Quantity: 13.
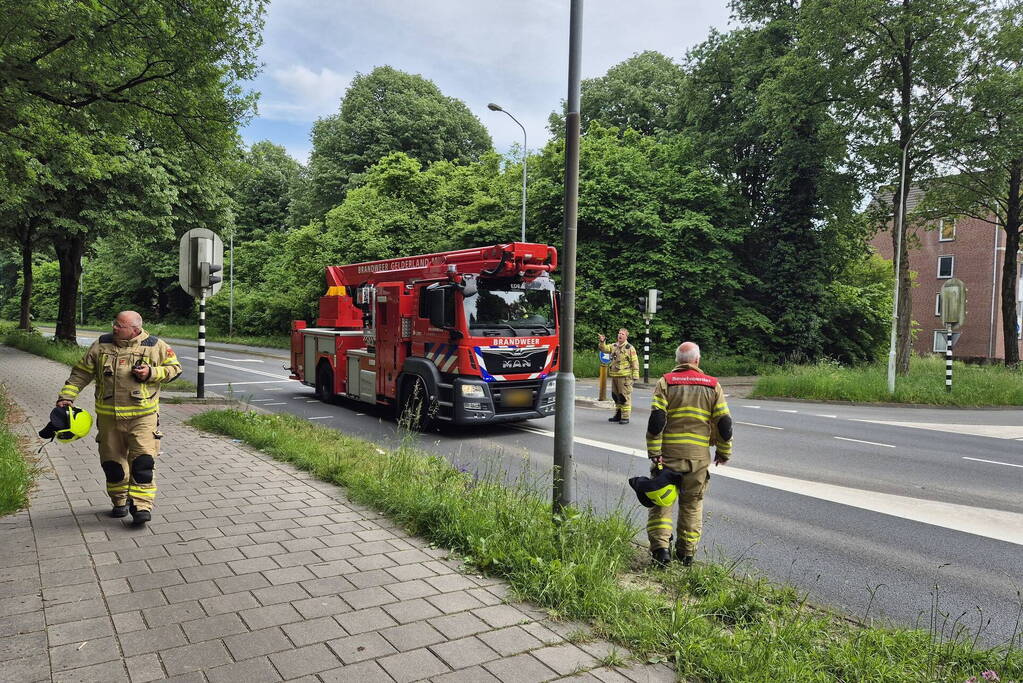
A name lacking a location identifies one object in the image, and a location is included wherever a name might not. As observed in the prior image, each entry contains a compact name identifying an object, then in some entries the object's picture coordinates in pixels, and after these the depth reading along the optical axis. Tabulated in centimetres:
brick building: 3925
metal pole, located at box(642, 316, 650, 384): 2215
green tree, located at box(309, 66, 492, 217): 4091
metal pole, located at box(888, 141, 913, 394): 1841
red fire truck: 1020
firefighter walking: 527
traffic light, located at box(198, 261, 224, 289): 1225
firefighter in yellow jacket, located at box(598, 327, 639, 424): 1262
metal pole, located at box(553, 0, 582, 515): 495
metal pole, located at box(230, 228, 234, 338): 4128
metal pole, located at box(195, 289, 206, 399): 1266
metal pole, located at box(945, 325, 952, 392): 1852
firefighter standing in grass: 484
